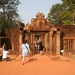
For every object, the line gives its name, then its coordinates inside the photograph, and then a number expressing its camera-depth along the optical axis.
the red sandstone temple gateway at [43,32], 8.42
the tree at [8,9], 17.48
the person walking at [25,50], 6.04
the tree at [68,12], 17.56
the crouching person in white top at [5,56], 7.25
